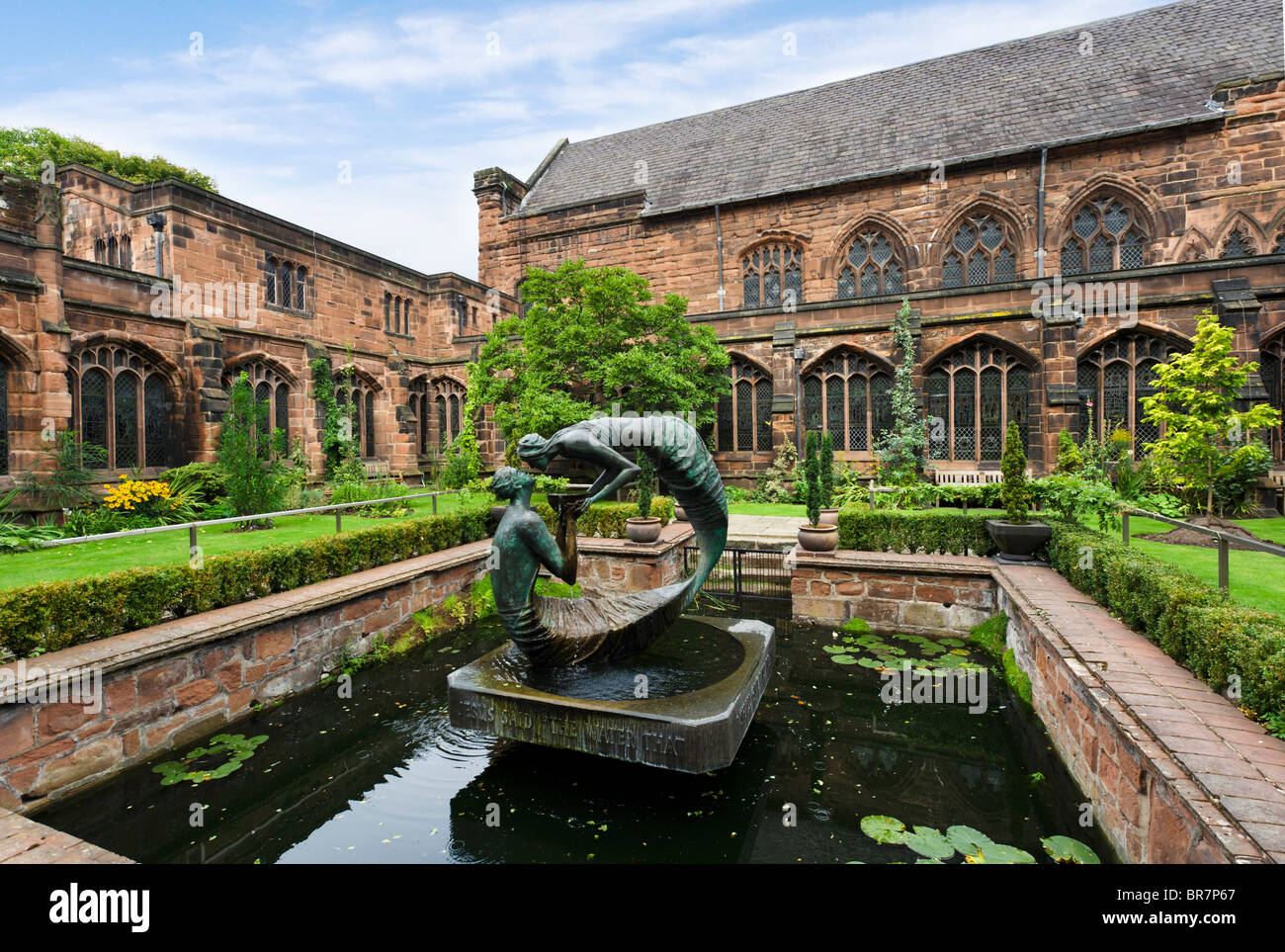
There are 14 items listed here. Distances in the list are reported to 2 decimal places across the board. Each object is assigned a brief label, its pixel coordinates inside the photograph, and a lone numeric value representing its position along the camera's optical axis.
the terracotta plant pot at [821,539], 8.66
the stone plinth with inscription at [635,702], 3.93
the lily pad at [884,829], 3.75
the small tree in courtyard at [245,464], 11.00
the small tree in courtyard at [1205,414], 9.03
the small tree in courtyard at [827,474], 9.37
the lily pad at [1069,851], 3.47
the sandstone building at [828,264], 13.66
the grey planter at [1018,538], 7.71
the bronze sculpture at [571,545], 4.45
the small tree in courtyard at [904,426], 15.59
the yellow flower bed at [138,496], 11.16
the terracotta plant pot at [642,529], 9.81
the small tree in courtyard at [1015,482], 7.77
